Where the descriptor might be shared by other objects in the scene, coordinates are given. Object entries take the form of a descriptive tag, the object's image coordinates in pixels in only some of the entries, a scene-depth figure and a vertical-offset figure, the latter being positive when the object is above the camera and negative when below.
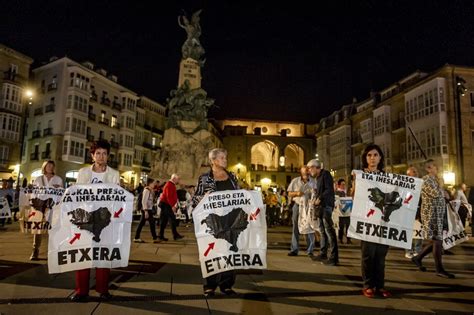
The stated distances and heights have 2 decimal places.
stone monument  23.78 +5.66
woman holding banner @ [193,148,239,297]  5.20 +0.31
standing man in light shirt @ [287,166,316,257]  8.82 +0.31
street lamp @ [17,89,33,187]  44.47 +11.28
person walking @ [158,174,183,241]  11.58 +0.04
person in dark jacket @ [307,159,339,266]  7.69 -0.01
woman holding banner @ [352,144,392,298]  5.21 -0.83
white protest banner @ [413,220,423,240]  8.52 -0.48
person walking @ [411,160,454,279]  6.88 -0.05
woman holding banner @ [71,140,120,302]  4.89 +0.33
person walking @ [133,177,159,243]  11.42 -0.30
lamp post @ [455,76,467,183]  20.56 +7.07
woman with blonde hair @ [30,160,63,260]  7.72 +0.38
